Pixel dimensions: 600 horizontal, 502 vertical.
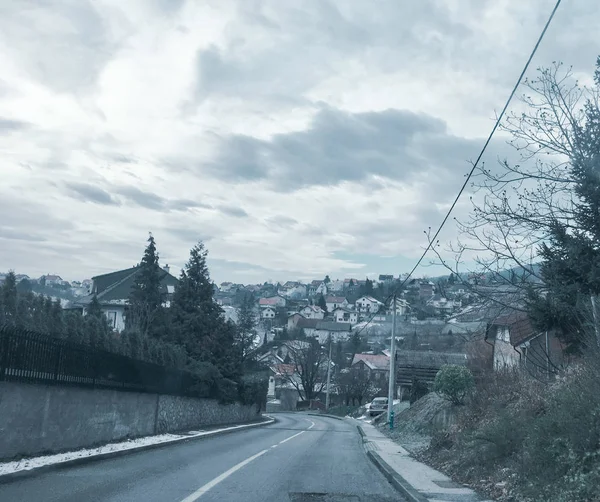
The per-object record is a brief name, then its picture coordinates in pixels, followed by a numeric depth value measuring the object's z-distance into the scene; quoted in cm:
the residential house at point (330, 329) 12669
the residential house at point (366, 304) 15040
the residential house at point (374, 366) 8556
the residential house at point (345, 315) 15485
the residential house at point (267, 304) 18819
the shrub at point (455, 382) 2416
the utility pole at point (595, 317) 1109
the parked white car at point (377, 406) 6056
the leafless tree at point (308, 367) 8562
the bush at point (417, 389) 4299
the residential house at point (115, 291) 5422
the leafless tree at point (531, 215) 1412
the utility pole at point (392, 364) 3528
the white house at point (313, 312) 16515
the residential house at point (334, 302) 18212
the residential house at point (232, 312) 12394
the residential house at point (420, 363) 4284
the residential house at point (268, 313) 17325
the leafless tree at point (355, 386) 8162
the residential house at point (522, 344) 1538
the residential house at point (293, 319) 14749
